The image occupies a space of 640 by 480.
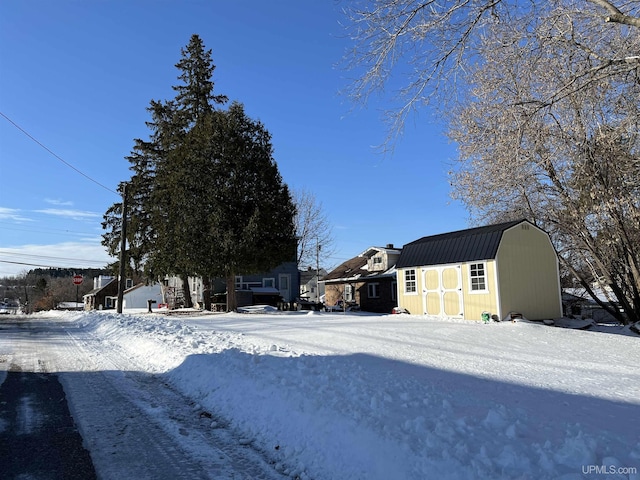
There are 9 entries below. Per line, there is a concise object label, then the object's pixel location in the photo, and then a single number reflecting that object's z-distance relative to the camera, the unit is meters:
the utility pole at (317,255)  45.82
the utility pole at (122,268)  24.81
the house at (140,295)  53.91
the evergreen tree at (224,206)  23.08
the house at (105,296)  60.84
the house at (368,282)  33.75
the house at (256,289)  34.28
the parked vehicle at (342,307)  32.81
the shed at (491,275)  19.05
